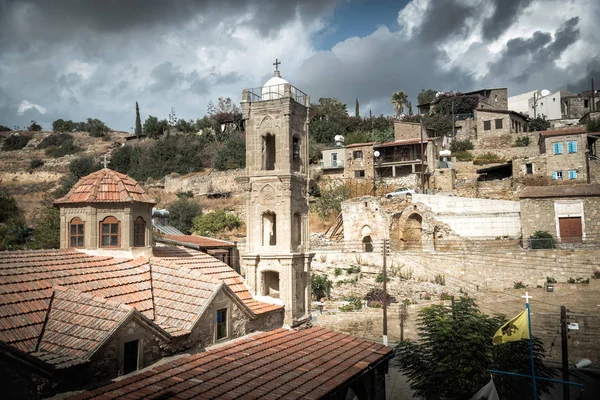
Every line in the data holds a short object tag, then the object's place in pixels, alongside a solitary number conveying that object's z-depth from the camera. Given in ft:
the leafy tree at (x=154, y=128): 249.55
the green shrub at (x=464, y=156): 167.23
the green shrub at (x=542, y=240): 100.37
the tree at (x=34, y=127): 333.42
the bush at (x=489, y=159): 160.86
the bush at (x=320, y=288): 105.70
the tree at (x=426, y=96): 242.82
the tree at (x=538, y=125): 189.78
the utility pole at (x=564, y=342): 53.21
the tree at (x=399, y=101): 230.07
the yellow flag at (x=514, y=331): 46.26
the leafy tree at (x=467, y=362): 54.34
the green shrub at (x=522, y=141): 167.49
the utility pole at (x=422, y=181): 144.48
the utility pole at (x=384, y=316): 81.95
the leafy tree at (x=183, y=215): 151.23
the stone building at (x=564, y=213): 101.24
